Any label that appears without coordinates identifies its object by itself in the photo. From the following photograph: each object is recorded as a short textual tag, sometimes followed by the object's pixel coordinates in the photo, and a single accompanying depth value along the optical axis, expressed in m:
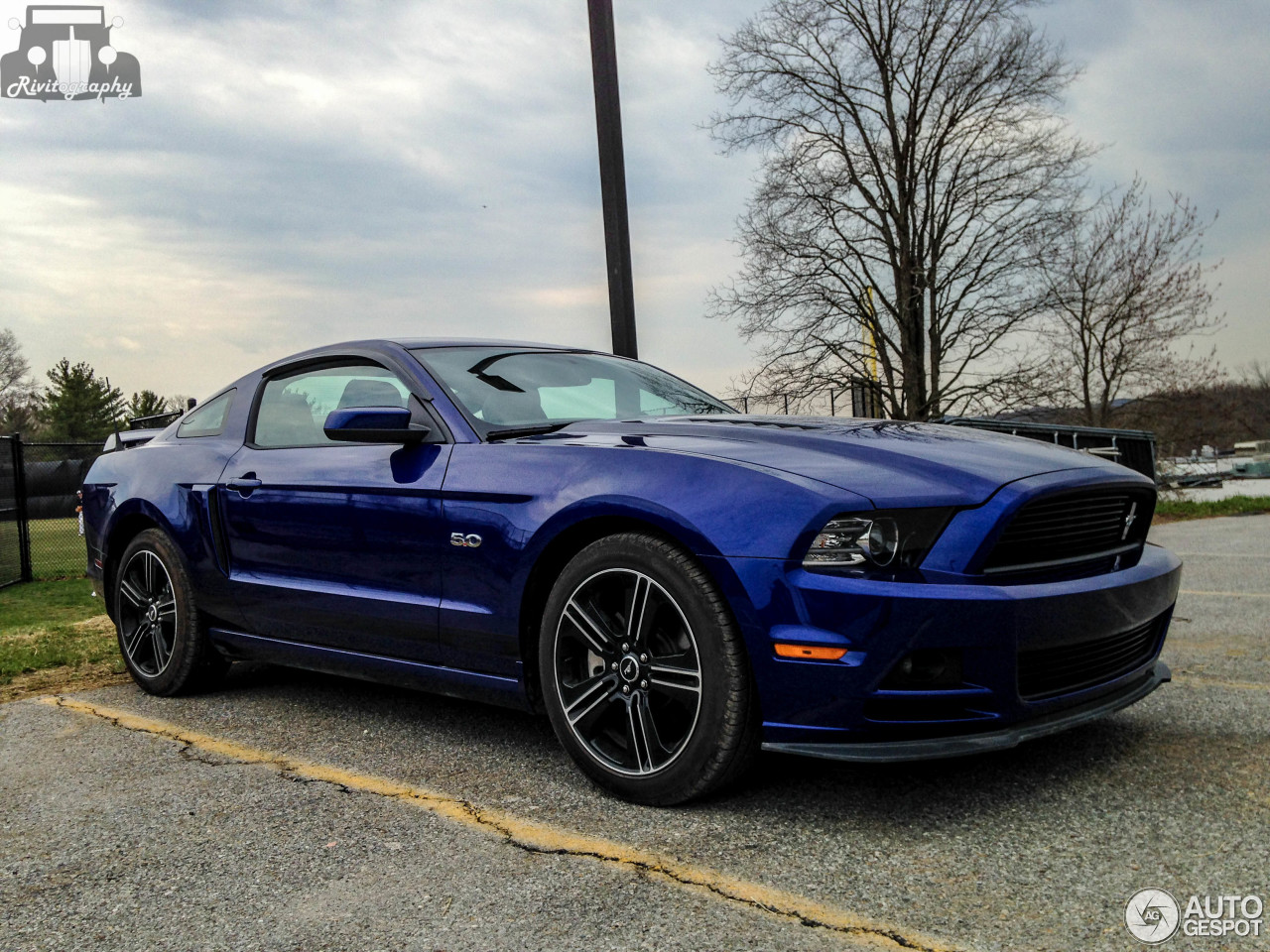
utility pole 7.42
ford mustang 2.82
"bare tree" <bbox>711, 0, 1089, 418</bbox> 20.20
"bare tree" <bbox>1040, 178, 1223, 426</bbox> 20.88
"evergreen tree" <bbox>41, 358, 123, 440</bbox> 55.88
